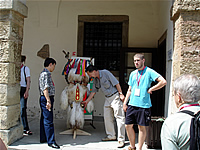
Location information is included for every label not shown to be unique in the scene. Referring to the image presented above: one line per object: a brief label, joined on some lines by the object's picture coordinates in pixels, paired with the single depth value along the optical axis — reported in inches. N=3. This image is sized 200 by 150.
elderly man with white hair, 56.9
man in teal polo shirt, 144.6
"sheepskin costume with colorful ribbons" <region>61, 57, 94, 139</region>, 193.6
